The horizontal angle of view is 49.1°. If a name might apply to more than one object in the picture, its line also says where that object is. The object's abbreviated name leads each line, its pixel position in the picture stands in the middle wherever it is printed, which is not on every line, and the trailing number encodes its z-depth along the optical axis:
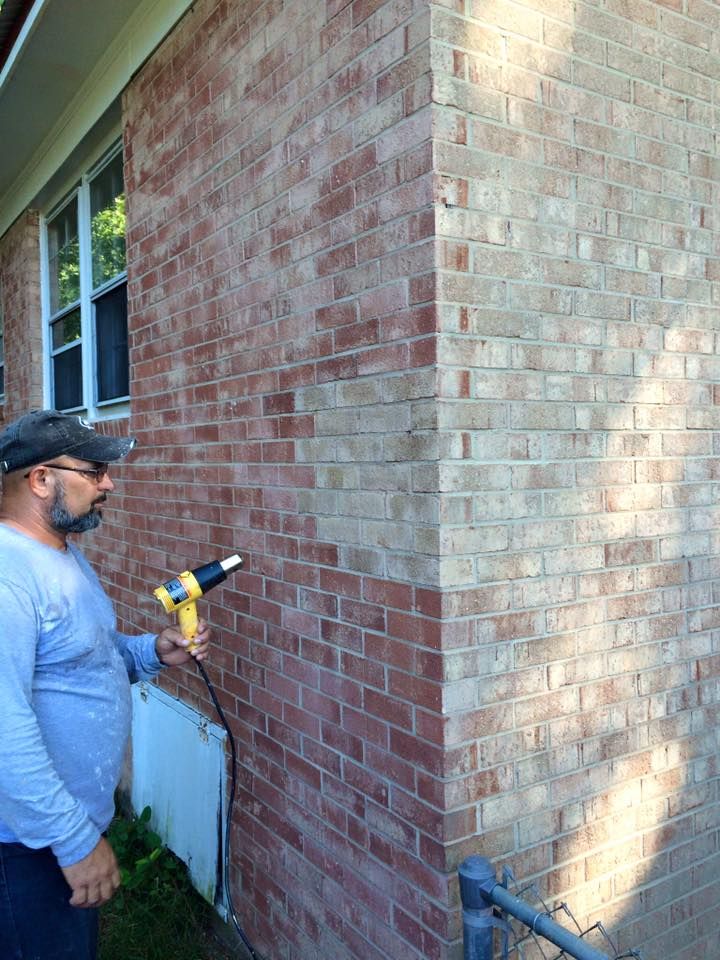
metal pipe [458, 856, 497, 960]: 2.06
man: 2.12
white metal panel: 3.70
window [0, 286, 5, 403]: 7.99
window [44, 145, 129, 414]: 5.20
